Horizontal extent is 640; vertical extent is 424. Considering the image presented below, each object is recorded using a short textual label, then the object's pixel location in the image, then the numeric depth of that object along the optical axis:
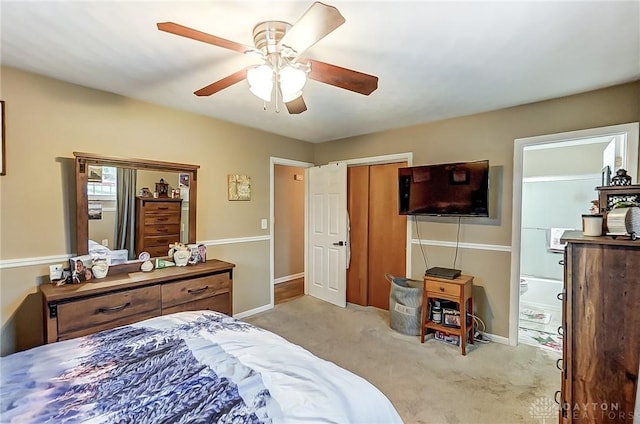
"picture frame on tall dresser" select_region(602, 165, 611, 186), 2.01
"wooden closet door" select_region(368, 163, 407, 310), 3.90
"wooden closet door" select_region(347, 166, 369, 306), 4.18
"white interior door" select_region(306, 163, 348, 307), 4.16
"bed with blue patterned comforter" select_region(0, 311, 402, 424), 0.93
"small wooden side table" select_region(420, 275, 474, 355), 2.81
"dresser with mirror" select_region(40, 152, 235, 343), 2.12
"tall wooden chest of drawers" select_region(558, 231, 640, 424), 1.40
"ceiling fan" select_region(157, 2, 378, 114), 1.37
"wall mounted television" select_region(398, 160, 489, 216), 2.96
